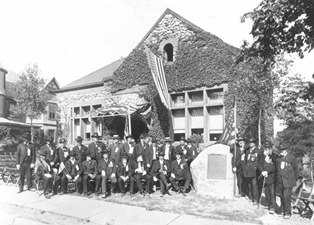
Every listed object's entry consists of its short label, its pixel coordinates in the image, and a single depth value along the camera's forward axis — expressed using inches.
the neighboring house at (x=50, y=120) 1557.6
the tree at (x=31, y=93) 1063.0
